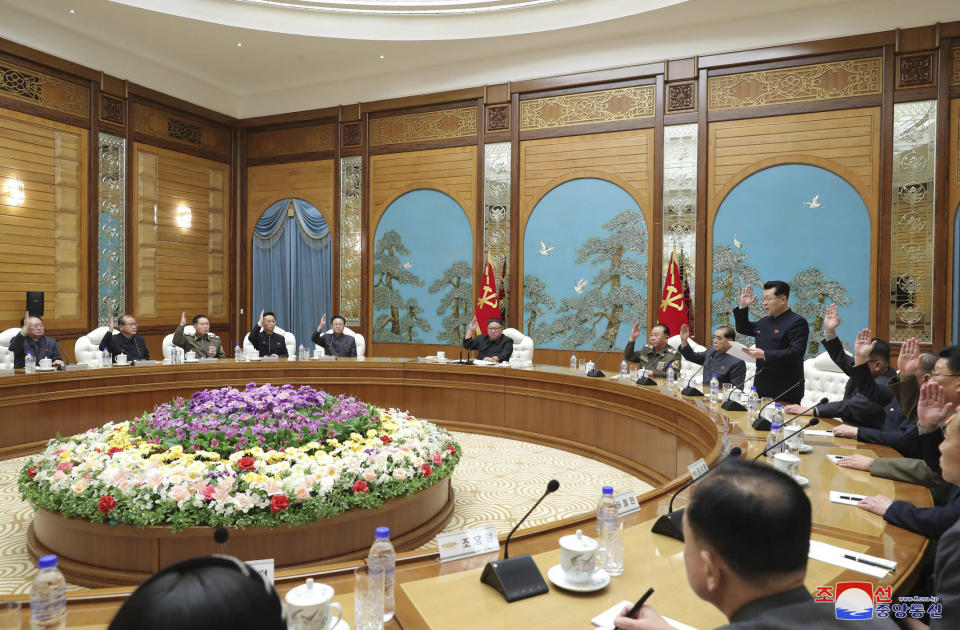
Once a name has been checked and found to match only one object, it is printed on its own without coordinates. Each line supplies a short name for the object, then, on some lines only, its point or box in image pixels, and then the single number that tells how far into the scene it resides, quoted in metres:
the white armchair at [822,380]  4.65
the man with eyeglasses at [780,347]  4.25
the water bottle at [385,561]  1.41
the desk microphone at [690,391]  4.24
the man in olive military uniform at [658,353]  5.62
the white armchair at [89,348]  5.85
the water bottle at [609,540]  1.61
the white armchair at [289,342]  6.87
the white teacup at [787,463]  2.38
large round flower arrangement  2.64
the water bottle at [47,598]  1.32
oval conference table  1.46
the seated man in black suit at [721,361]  4.79
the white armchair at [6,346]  5.61
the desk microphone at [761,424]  3.21
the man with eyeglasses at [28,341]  5.53
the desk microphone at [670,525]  1.83
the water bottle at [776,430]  2.73
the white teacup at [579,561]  1.52
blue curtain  9.15
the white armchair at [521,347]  6.42
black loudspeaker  6.91
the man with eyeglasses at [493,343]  6.53
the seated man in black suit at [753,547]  1.02
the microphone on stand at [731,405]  3.78
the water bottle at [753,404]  3.64
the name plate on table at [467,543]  1.72
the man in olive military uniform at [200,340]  6.46
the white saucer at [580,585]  1.49
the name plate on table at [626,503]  2.06
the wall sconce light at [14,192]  6.87
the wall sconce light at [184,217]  8.73
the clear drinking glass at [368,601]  1.34
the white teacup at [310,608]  1.31
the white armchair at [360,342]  7.25
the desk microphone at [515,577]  1.48
